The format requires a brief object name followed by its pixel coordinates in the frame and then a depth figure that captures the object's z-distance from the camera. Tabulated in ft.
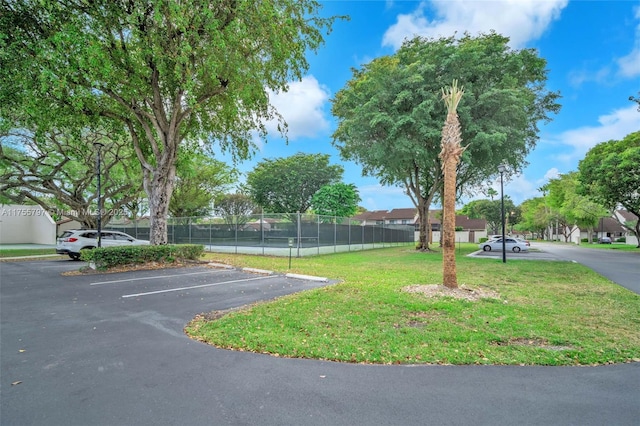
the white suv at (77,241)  51.57
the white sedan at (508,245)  86.84
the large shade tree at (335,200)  124.06
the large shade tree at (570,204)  125.49
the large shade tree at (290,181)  132.05
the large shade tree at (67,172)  64.23
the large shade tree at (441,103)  57.11
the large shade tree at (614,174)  75.93
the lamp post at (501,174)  49.47
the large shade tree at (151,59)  34.53
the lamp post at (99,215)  45.85
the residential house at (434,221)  183.85
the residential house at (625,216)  190.08
